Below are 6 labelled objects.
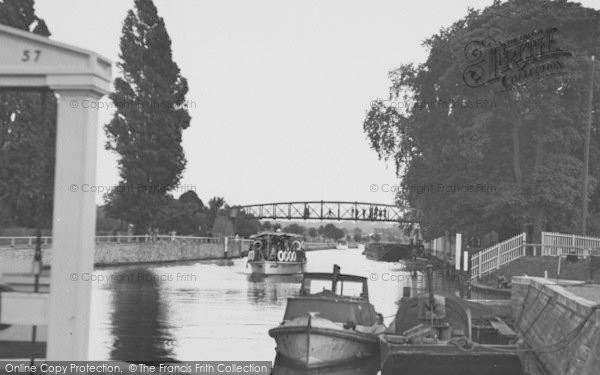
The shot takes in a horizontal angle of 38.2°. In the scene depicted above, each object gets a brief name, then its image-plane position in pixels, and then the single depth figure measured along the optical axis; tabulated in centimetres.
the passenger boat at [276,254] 6385
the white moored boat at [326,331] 1761
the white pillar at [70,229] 965
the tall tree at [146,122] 6950
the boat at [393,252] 11738
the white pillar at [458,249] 4086
